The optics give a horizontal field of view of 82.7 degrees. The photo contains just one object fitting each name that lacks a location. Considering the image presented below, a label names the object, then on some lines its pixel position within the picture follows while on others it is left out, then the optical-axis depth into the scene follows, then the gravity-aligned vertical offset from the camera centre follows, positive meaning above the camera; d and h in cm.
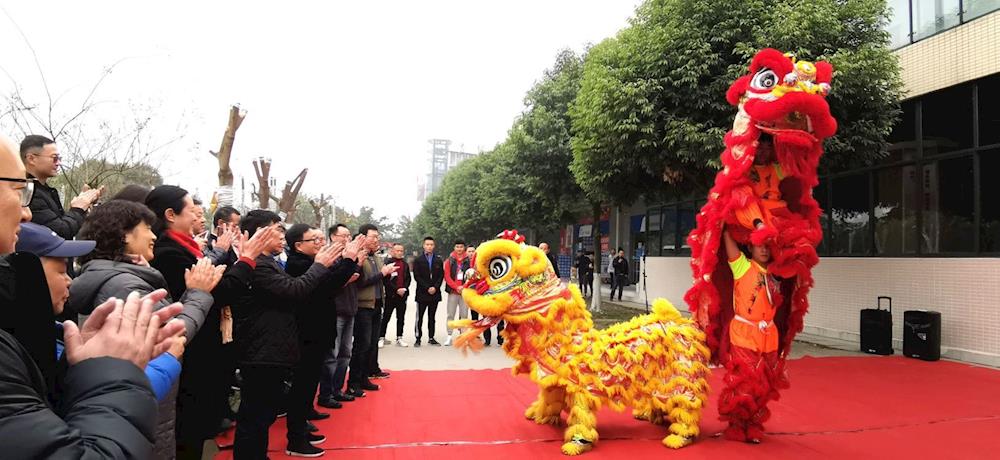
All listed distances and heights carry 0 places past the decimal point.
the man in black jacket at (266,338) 304 -54
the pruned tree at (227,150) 709 +113
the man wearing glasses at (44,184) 335 +31
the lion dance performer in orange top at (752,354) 399 -72
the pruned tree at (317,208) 2124 +126
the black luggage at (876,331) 781 -106
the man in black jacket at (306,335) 377 -64
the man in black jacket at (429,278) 841 -50
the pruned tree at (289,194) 1477 +126
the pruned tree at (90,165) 858 +115
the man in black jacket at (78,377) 97 -27
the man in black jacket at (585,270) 1661 -64
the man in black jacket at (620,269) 1623 -58
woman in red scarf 275 -26
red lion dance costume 396 +32
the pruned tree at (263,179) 1259 +137
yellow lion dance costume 404 -72
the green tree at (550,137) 1354 +265
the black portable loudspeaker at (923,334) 728 -102
